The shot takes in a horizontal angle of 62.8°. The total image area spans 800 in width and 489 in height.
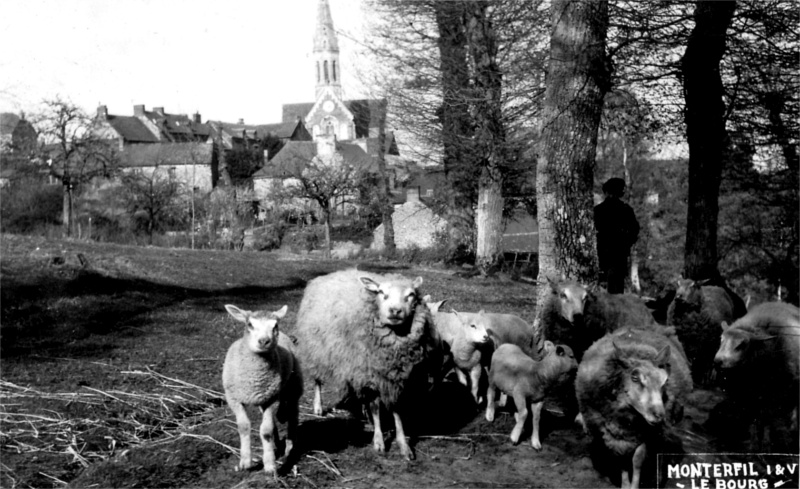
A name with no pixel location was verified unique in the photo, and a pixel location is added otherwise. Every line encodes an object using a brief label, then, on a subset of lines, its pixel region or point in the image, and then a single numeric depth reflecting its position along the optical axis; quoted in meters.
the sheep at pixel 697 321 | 8.52
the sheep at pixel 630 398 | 4.90
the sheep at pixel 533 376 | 6.27
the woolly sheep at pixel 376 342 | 6.14
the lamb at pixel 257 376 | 5.29
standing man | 9.94
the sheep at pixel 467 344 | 7.31
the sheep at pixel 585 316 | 7.27
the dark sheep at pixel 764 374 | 5.98
